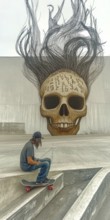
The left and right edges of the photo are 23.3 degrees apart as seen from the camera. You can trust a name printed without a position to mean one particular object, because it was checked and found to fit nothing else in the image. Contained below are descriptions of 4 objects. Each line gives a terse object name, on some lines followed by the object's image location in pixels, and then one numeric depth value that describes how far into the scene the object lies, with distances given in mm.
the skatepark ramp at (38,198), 2377
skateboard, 3023
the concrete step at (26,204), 2224
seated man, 3166
